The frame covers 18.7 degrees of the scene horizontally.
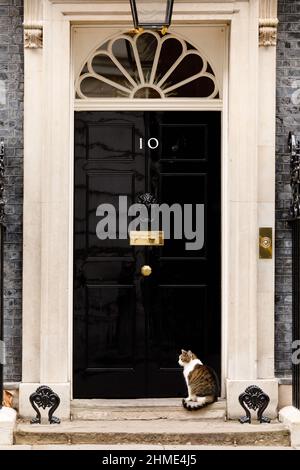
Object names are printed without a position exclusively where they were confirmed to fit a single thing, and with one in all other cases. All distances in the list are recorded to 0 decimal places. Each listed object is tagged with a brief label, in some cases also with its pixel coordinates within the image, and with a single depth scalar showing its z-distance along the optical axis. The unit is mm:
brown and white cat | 7734
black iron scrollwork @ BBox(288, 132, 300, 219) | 7480
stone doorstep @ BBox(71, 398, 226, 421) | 7694
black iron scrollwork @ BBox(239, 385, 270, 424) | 7586
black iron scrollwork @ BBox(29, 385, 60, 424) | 7551
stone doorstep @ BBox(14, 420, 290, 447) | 7230
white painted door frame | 7711
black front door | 8102
